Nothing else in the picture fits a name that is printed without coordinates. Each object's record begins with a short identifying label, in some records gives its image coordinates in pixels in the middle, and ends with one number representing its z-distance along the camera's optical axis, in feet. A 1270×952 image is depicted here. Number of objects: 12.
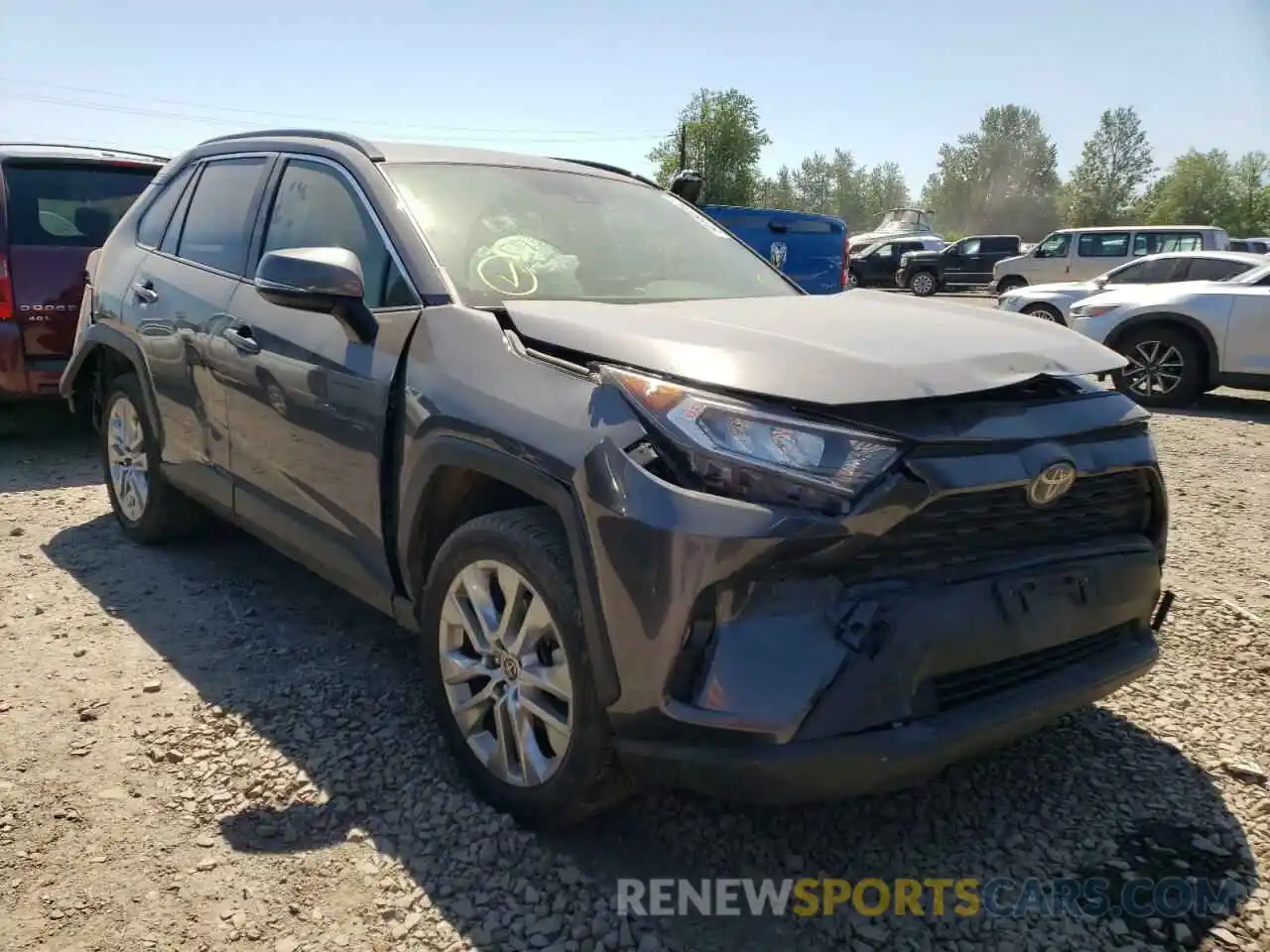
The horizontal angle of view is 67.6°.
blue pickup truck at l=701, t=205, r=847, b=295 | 32.50
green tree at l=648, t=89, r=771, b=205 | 206.41
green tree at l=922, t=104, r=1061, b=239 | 400.47
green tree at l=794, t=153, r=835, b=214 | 426.51
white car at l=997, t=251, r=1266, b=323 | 39.37
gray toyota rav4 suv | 6.24
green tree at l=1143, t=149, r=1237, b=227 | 254.06
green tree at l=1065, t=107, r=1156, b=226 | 312.91
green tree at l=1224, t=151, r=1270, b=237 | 229.25
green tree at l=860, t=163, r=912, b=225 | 435.53
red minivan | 19.19
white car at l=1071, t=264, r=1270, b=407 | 28.09
